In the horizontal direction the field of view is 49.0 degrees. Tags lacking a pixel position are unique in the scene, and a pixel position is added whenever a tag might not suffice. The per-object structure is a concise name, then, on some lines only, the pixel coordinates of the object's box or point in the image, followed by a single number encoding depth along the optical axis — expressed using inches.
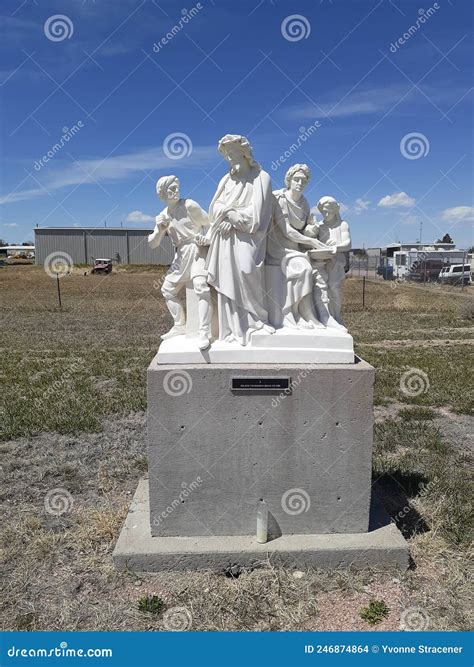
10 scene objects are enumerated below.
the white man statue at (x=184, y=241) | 164.9
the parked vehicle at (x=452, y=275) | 1269.7
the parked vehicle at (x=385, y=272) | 1483.5
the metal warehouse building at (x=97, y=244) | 1809.8
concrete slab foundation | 154.8
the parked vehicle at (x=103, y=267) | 1467.8
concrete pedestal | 156.6
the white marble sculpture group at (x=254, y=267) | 160.4
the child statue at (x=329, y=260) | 169.2
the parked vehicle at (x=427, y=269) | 1354.6
